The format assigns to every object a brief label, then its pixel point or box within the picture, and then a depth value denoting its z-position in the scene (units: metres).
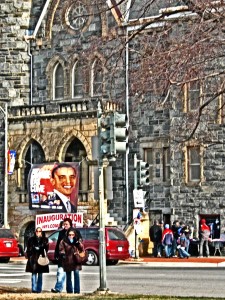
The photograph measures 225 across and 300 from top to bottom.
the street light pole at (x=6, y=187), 44.98
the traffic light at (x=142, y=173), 34.62
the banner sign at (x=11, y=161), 45.47
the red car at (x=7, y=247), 39.25
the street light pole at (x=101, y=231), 21.83
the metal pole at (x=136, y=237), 38.12
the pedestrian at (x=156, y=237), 40.81
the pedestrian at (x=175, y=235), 40.81
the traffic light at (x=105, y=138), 22.09
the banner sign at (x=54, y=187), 44.19
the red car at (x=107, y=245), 36.16
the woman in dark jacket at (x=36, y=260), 22.44
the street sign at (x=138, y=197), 38.91
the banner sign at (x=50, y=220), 42.97
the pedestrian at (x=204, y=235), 40.41
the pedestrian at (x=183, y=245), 39.88
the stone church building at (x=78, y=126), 42.73
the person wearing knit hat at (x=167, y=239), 40.12
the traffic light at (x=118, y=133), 21.98
